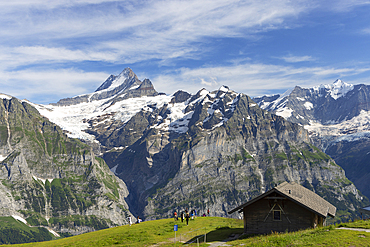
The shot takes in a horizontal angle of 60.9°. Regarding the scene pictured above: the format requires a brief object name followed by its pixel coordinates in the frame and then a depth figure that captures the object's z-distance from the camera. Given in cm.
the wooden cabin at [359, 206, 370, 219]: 6581
